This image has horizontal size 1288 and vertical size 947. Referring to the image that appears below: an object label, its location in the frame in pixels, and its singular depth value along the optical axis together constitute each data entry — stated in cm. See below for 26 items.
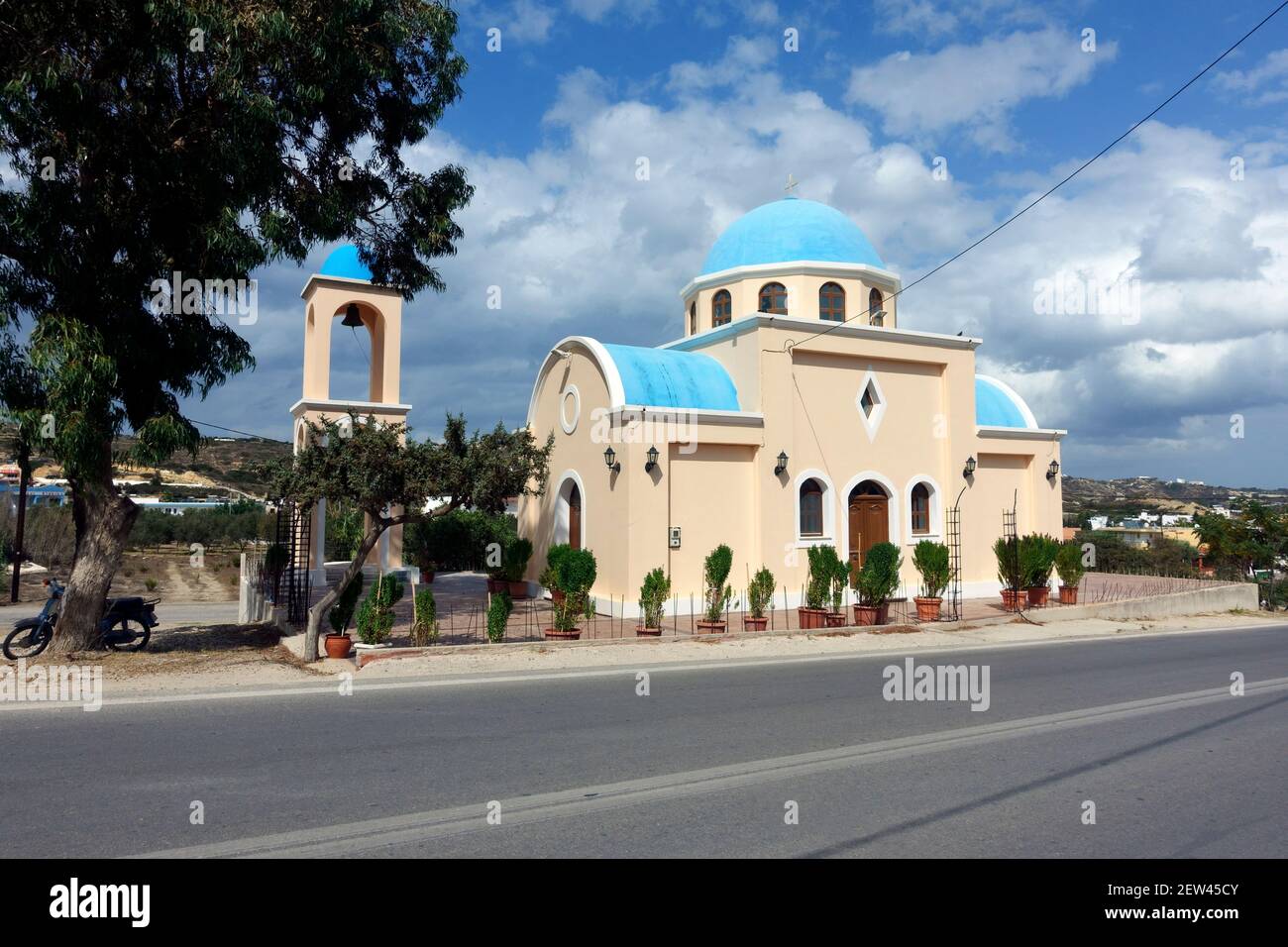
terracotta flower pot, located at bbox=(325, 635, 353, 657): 1179
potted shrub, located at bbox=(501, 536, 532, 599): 2042
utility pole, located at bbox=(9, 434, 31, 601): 1957
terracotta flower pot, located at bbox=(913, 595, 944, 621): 1688
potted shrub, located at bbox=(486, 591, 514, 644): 1289
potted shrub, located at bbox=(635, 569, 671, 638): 1438
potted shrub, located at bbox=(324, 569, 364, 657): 1181
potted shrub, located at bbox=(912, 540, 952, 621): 1691
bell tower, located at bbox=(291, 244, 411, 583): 2145
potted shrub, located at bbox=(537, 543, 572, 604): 1677
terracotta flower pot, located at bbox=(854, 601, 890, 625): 1612
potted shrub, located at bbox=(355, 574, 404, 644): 1239
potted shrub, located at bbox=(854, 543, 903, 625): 1609
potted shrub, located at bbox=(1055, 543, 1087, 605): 1914
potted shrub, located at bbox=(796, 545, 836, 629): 1583
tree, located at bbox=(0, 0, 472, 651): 1015
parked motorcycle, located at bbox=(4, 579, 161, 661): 1180
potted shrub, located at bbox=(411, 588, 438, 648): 1249
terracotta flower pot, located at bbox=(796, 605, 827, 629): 1581
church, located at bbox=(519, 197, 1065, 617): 1755
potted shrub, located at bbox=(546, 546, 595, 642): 1365
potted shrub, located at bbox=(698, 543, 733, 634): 1494
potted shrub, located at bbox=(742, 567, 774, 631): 1547
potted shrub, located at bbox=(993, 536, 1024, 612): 1855
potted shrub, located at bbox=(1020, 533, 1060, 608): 1859
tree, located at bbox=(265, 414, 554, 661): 1181
